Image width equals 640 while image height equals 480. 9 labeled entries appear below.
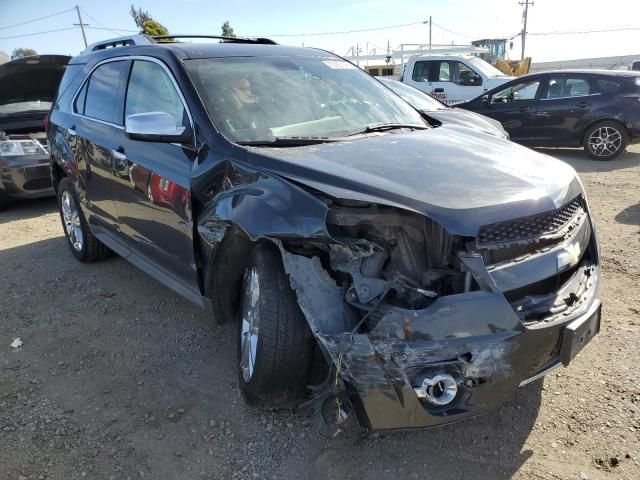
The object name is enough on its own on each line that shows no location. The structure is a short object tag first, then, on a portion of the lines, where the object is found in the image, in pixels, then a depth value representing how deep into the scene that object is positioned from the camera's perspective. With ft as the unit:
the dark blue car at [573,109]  29.37
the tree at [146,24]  101.06
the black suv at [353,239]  6.54
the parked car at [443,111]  15.52
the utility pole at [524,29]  173.06
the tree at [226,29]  131.10
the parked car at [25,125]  22.70
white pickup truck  43.09
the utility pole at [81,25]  169.62
